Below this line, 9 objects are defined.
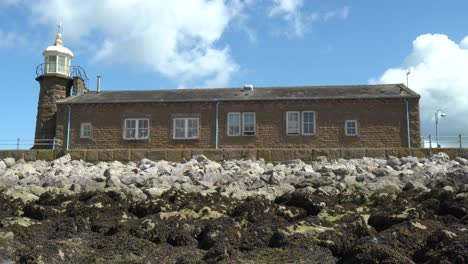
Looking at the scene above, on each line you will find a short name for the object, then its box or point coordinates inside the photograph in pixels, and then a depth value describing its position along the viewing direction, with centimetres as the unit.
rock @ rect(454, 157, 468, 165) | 1305
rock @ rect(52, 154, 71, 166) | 1572
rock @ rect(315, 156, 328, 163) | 1471
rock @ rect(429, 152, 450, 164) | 1375
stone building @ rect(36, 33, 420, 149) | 2141
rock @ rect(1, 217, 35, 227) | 747
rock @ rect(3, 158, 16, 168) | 1644
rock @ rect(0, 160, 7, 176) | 1464
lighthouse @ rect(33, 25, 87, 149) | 2544
